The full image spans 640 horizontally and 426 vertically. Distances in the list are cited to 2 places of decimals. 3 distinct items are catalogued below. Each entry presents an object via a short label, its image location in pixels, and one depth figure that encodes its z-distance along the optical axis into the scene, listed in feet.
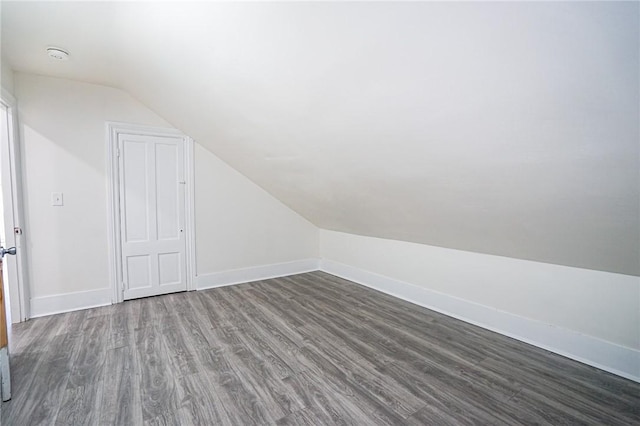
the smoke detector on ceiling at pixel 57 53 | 7.97
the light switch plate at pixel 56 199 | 10.19
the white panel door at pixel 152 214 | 11.48
